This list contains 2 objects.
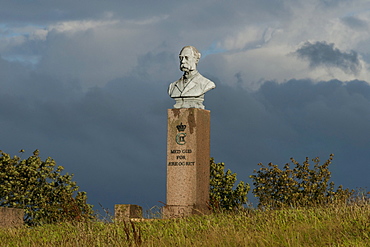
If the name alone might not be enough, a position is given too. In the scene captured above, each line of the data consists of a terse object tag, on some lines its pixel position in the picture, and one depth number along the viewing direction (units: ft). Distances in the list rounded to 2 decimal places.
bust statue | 66.85
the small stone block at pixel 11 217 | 70.33
